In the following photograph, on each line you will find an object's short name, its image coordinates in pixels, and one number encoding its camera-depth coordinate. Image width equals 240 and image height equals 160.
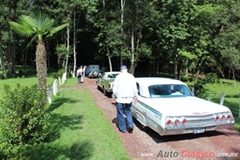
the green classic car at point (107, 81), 11.68
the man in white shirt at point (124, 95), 5.85
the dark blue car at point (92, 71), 26.44
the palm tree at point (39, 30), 7.46
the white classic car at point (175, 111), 4.83
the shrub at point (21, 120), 4.54
